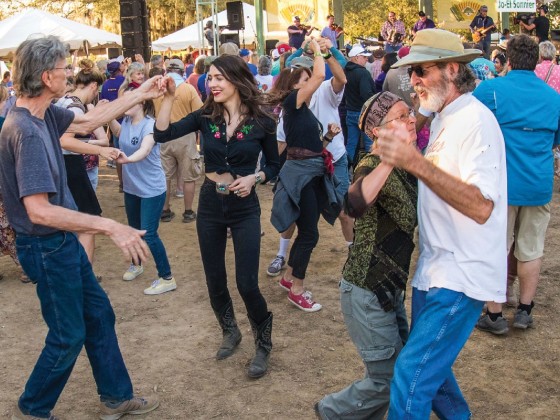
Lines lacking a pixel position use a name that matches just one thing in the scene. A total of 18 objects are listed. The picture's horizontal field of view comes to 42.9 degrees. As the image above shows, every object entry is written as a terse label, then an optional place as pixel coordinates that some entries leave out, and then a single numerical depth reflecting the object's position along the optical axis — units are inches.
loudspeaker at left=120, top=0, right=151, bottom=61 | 597.9
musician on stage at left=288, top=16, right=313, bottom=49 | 555.5
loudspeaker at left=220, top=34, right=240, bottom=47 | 754.8
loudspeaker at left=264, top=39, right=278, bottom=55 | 858.8
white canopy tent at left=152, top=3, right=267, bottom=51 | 971.9
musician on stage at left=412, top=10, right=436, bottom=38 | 735.7
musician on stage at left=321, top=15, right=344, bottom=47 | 653.8
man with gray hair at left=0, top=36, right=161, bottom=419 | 134.8
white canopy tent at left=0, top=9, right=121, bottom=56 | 757.1
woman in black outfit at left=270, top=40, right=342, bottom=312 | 229.9
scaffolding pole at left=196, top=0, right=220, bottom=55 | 644.3
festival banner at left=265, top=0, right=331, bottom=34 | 714.8
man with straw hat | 113.3
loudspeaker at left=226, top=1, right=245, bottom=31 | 733.9
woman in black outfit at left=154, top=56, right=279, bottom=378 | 178.9
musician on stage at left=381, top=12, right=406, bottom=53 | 691.4
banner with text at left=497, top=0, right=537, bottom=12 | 612.2
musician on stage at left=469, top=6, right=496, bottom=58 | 736.3
